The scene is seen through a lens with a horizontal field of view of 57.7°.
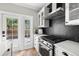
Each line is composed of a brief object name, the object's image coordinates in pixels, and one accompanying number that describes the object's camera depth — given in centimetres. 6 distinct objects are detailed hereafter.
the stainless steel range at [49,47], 142
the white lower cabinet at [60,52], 95
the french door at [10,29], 302
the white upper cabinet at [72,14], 108
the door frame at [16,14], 287
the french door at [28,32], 365
